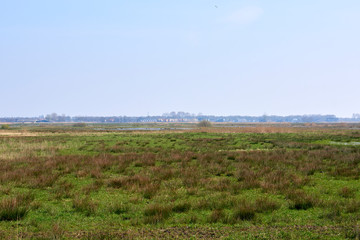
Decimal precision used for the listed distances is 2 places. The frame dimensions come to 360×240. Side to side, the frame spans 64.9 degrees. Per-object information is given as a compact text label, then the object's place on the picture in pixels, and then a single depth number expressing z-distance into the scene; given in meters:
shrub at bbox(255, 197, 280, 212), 8.33
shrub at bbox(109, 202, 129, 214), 8.42
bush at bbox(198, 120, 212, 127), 116.99
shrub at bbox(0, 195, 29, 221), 7.66
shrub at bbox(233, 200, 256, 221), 7.67
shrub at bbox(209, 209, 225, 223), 7.47
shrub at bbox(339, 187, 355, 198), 9.98
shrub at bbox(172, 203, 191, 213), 8.41
